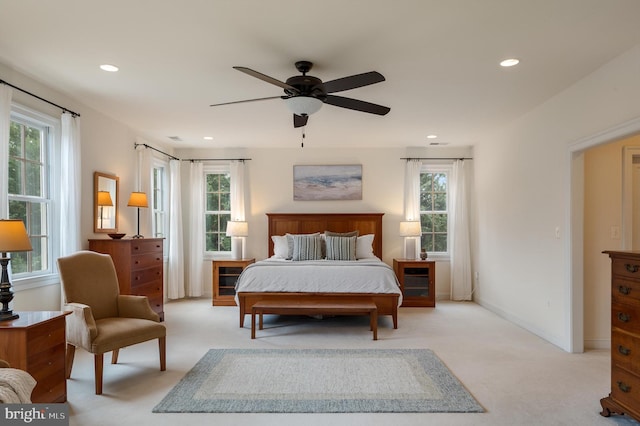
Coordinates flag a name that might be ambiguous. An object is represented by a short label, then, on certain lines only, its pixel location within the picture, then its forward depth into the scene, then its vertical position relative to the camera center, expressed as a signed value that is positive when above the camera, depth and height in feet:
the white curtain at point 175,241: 21.17 -1.49
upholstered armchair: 9.53 -2.76
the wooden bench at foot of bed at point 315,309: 13.98 -3.53
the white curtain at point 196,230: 22.24 -0.94
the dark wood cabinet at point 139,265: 14.53 -2.02
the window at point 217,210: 23.18 +0.23
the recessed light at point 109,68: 10.85 +4.20
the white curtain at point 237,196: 22.25 +1.02
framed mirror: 14.83 +0.48
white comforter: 15.79 -2.74
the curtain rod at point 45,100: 10.71 +3.62
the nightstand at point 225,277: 20.45 -3.43
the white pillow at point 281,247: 20.36 -1.82
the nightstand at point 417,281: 20.08 -3.63
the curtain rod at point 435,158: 22.17 +3.11
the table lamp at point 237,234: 21.08 -1.12
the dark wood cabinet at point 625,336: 7.85 -2.67
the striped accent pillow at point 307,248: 19.24 -1.76
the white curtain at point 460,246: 21.48 -1.92
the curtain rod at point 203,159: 21.79 +3.25
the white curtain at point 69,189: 12.91 +0.88
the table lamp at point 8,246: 8.04 -0.64
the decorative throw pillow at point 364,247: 20.07 -1.82
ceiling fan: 9.22 +3.14
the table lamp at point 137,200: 16.44 +0.61
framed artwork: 22.45 +1.76
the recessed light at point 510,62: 10.46 +4.10
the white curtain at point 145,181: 18.36 +1.60
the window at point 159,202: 20.85 +0.66
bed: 15.72 -3.04
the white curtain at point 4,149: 10.14 +1.76
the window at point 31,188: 11.62 +0.85
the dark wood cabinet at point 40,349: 7.52 -2.74
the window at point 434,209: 22.65 +0.18
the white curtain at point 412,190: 21.89 +1.26
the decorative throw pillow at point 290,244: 19.97 -1.62
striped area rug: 8.81 -4.46
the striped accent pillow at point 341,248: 19.11 -1.77
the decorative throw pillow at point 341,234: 20.59 -1.15
